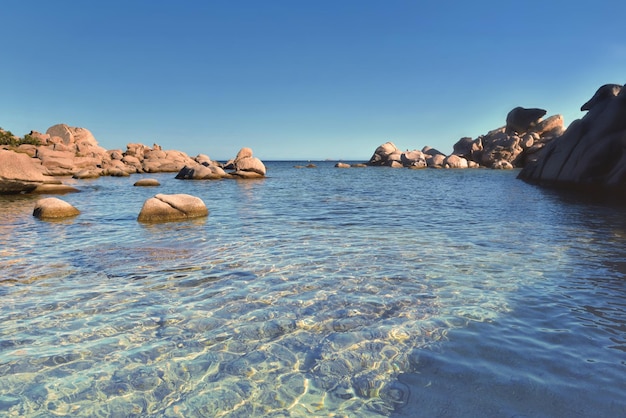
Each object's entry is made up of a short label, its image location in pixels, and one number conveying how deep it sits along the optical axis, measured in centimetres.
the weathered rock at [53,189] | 2438
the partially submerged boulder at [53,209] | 1384
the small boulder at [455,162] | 7647
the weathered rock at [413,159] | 8606
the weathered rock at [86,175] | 4272
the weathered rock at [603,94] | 2872
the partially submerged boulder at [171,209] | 1312
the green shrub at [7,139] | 5375
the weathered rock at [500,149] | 7188
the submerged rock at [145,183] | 3231
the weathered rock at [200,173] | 4197
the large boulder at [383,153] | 9955
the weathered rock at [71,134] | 7245
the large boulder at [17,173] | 2027
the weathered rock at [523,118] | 7012
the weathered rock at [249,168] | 4449
